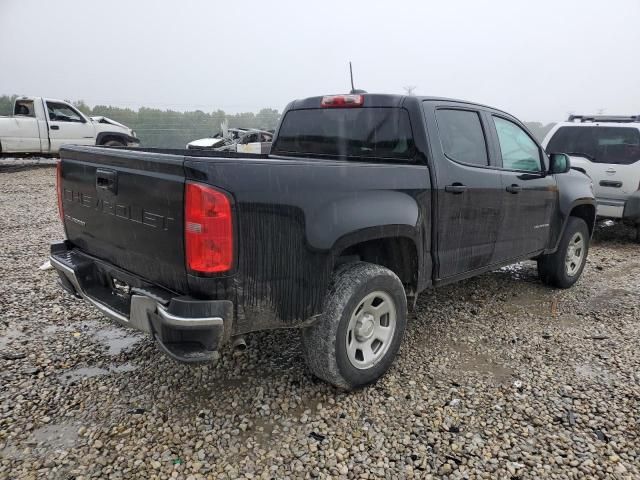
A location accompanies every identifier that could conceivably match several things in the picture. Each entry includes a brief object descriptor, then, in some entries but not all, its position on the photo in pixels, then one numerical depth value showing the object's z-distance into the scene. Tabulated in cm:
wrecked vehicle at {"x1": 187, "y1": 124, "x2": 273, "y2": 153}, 1448
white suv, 699
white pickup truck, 1273
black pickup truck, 226
